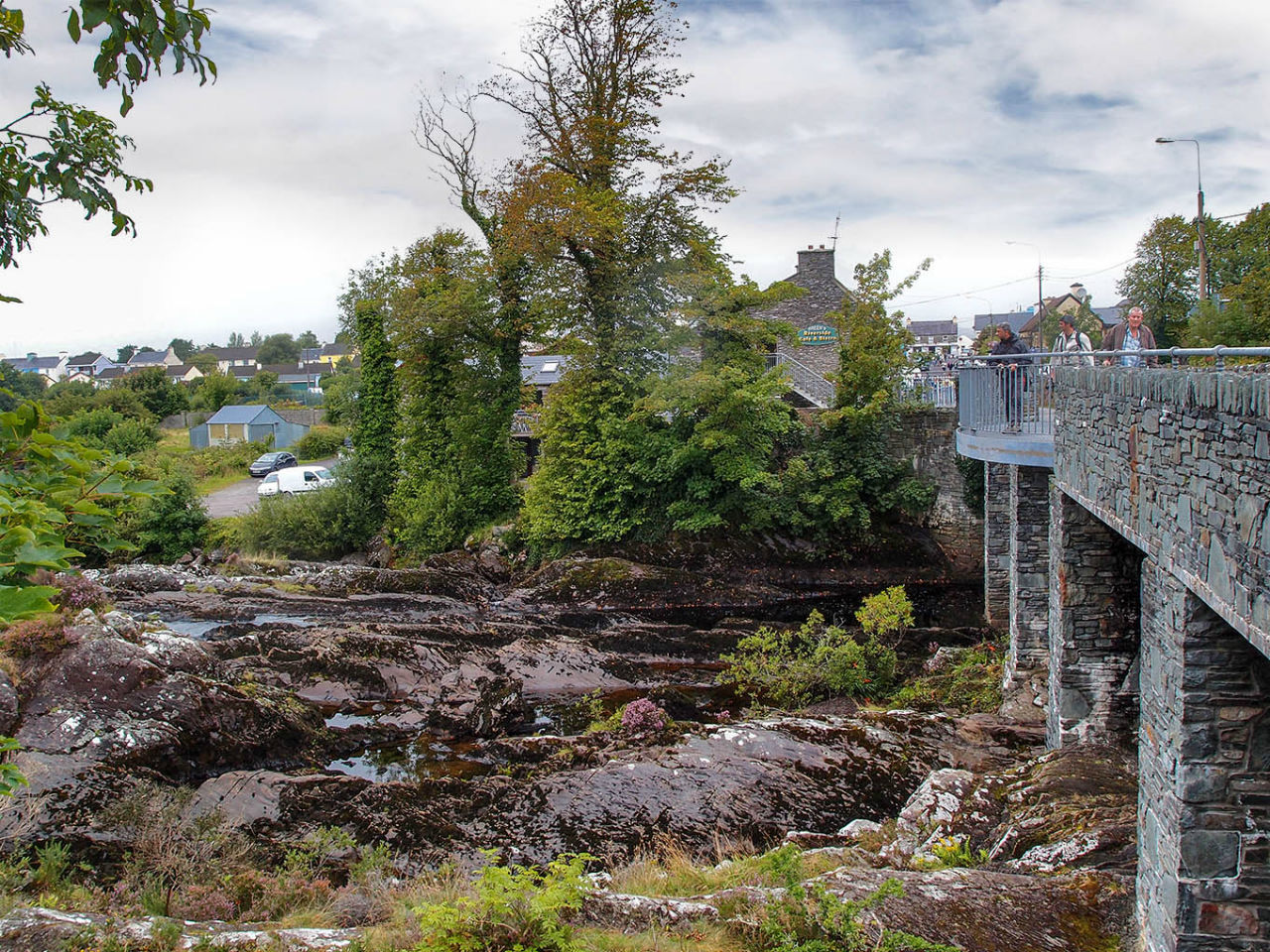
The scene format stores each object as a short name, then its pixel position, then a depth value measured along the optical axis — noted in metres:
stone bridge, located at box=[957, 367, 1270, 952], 4.76
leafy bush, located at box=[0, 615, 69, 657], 11.00
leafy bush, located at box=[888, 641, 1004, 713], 13.30
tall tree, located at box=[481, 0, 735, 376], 23.30
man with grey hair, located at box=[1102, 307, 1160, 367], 10.84
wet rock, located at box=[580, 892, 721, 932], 6.36
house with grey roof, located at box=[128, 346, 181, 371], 121.25
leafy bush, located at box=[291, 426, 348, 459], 47.38
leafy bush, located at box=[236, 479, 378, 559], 27.37
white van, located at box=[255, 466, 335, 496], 32.75
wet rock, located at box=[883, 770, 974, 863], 8.21
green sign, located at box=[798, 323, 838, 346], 31.61
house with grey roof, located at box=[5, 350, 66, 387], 112.17
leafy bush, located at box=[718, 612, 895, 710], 14.23
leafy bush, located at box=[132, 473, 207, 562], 27.47
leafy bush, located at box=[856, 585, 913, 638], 15.20
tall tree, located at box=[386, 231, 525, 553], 26.77
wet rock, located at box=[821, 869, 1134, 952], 6.07
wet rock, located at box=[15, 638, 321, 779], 10.12
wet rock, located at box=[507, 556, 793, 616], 21.92
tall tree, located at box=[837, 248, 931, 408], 21.86
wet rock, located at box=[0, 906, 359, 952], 5.46
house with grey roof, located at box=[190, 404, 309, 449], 51.03
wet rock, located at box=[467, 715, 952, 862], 9.44
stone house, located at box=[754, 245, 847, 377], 32.22
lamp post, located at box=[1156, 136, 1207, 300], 22.79
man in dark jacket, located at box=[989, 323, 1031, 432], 12.84
